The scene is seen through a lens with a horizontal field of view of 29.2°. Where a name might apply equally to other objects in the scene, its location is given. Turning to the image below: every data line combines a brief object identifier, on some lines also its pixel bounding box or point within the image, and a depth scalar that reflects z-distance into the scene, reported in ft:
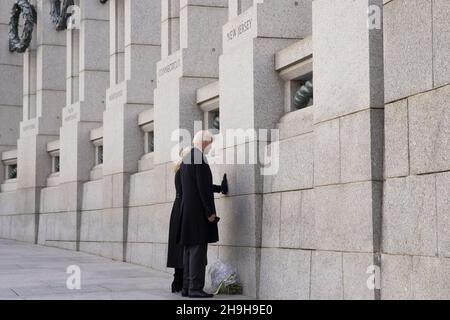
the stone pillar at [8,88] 83.92
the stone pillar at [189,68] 44.62
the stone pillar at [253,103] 34.47
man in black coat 32.50
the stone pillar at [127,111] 52.95
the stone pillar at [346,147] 26.07
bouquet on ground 34.45
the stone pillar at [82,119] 62.28
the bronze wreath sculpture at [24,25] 73.87
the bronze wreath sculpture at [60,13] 68.54
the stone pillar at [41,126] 71.51
